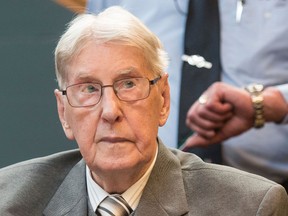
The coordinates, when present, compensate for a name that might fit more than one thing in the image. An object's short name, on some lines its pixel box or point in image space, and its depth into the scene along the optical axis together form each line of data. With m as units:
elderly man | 4.18
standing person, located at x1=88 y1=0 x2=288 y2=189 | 5.17
